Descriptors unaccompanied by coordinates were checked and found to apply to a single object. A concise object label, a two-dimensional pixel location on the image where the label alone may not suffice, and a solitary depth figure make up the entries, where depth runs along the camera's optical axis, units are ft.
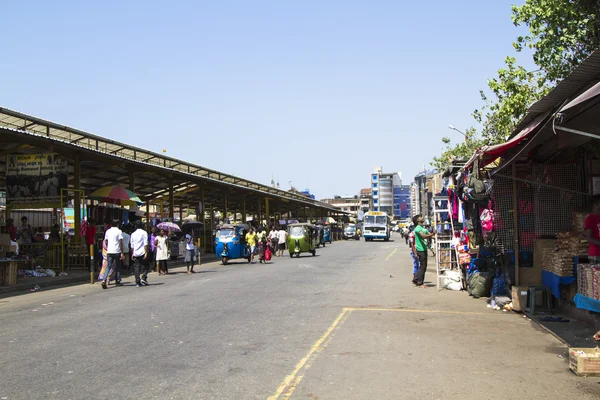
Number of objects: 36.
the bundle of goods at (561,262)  32.78
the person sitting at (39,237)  81.61
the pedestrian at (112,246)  55.62
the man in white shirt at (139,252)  56.34
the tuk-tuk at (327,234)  209.26
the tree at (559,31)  52.27
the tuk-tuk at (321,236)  167.43
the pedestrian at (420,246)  52.13
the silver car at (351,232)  283.18
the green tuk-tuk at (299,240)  112.06
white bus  226.79
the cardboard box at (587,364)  21.07
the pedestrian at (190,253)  74.59
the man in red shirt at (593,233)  28.53
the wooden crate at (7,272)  57.47
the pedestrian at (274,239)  119.59
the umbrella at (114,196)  82.28
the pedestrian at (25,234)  75.77
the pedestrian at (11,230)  68.95
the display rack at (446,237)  54.08
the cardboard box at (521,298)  36.32
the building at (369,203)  612.66
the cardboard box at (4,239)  64.08
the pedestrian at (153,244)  76.79
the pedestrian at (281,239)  122.52
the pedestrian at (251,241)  94.43
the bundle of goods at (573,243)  32.12
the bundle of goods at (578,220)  33.17
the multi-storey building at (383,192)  594.24
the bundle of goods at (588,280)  27.71
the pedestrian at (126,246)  68.64
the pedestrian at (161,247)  70.79
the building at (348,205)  635.66
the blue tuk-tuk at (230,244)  92.84
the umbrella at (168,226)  86.33
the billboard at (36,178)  70.59
